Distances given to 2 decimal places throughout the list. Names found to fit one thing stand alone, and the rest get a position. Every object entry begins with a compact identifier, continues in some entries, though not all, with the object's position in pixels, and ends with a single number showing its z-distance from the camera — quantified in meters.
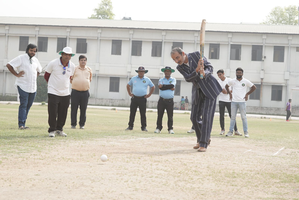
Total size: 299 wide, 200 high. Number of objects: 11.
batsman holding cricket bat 8.23
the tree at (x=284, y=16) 75.81
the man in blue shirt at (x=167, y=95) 13.37
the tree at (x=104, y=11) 76.88
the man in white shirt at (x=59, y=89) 10.05
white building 46.78
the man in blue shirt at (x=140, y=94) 13.74
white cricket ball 6.33
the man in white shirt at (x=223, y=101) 14.16
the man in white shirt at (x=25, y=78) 11.47
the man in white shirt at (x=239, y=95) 13.52
